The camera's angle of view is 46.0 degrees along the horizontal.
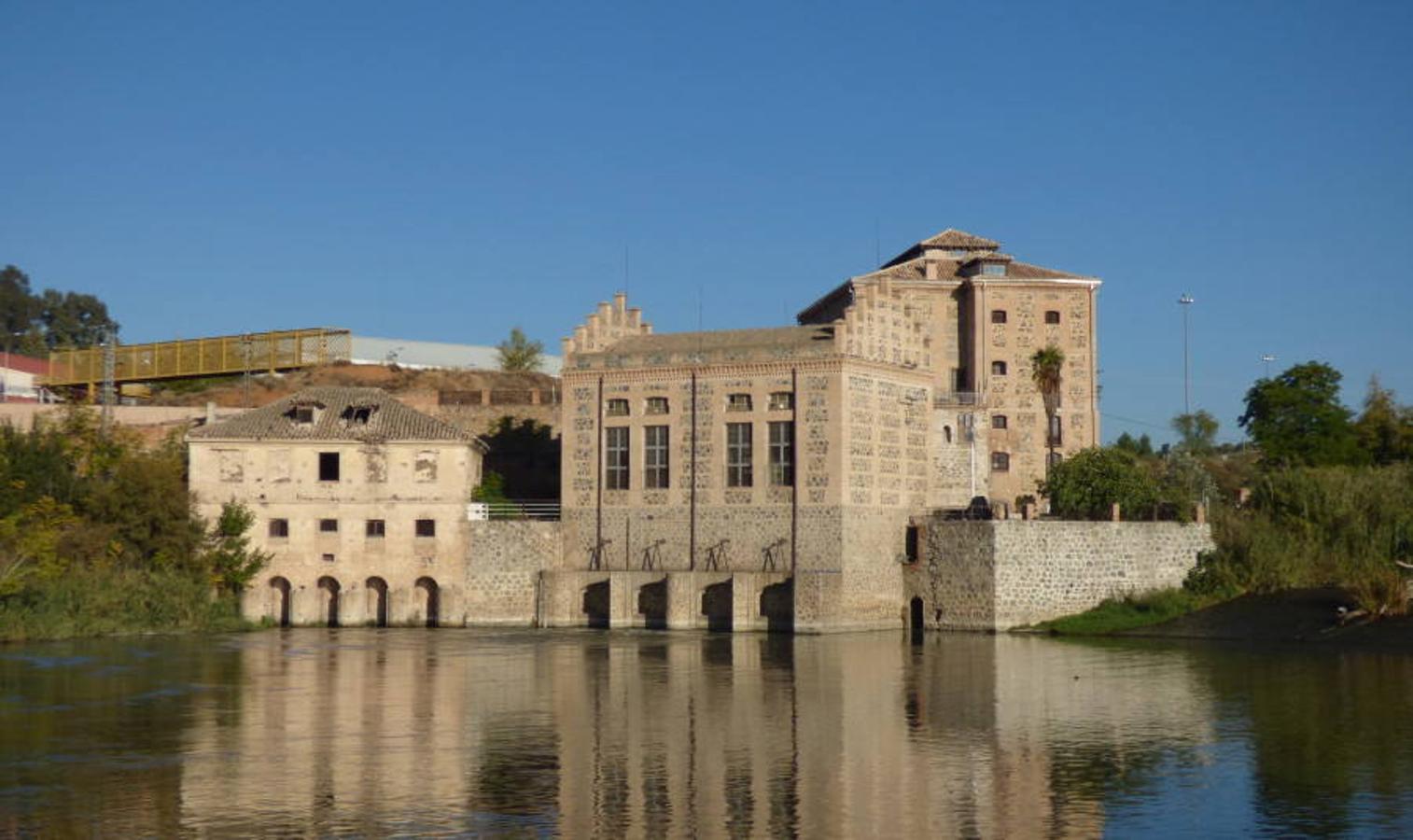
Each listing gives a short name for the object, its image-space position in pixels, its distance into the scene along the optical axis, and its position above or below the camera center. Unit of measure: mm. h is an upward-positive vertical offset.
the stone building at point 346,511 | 56688 +911
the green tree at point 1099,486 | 57281 +1660
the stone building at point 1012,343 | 69438 +8010
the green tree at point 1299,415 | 71812 +5248
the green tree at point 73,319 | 129625 +17348
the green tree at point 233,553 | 55406 -494
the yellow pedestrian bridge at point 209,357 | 75812 +8311
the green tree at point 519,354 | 86062 +9552
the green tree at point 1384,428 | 67125 +4322
